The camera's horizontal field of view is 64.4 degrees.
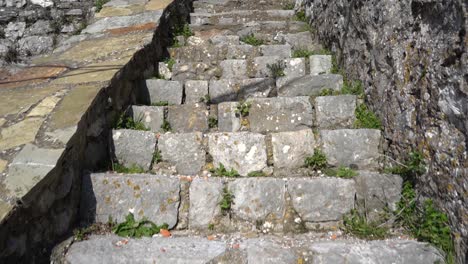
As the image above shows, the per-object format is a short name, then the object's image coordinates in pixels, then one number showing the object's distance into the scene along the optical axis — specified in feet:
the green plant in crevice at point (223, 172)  7.11
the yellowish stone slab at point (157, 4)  12.65
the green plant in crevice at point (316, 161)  7.28
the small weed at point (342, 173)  6.80
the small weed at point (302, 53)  10.94
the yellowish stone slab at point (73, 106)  6.49
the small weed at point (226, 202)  6.43
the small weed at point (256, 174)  7.14
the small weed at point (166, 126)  8.47
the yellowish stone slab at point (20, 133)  6.16
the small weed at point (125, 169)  7.14
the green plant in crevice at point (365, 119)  7.77
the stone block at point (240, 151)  7.30
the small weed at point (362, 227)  6.10
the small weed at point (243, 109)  8.46
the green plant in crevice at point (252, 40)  12.19
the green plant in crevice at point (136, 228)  6.14
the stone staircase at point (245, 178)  5.68
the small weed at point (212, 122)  8.64
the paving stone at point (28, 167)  5.25
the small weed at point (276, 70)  10.25
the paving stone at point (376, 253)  5.48
